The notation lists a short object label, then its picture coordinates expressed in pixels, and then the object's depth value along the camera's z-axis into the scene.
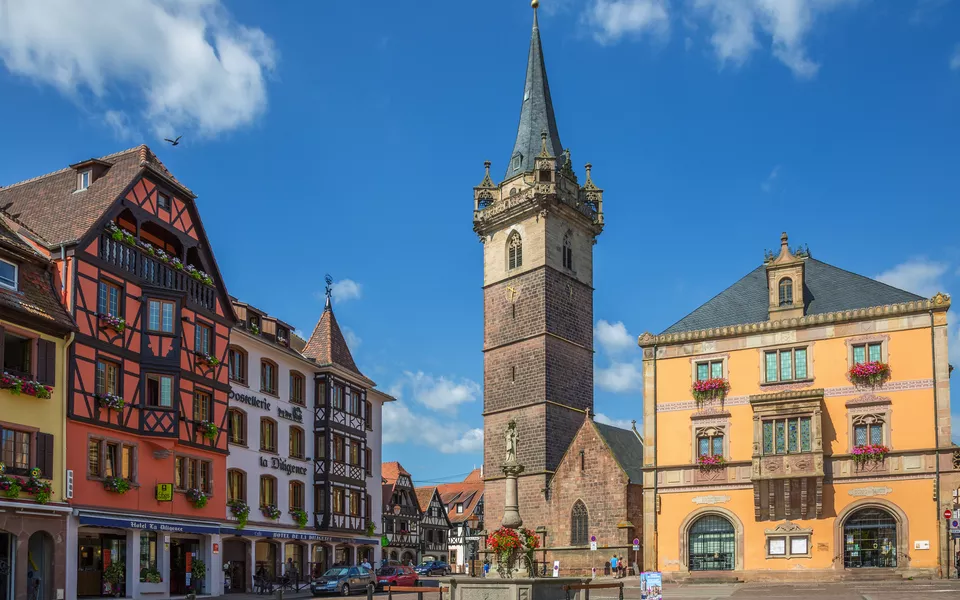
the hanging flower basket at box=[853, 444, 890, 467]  40.94
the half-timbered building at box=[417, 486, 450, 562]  89.50
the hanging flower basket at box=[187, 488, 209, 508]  39.00
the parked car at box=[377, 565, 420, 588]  50.62
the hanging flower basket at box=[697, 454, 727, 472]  44.22
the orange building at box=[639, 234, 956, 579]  40.56
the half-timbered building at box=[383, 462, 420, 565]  82.50
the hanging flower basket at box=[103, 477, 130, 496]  34.09
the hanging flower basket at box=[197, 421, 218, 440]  40.05
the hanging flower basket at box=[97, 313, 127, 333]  34.75
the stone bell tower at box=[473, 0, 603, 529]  60.81
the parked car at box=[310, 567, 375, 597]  41.91
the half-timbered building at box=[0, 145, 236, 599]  33.91
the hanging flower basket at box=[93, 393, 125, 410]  34.22
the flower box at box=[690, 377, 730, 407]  44.62
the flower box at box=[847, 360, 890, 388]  41.25
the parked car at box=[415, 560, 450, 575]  67.89
